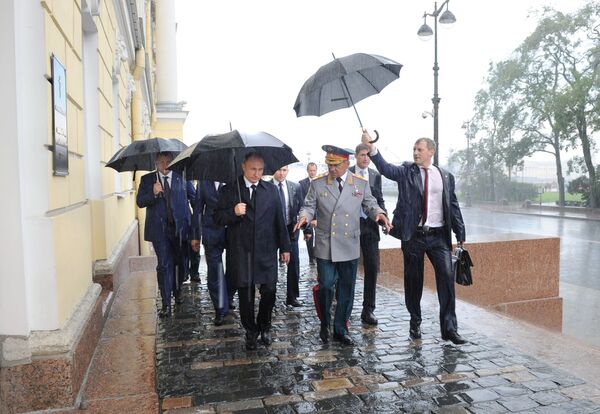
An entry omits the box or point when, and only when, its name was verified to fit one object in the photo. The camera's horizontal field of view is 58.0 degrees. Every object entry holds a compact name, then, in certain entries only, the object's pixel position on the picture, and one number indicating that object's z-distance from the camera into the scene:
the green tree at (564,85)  30.06
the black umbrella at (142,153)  5.92
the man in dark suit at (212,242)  5.91
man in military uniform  5.04
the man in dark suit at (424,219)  5.20
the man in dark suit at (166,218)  6.08
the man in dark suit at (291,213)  6.68
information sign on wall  3.74
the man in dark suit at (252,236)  4.83
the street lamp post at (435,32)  16.78
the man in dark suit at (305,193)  6.76
